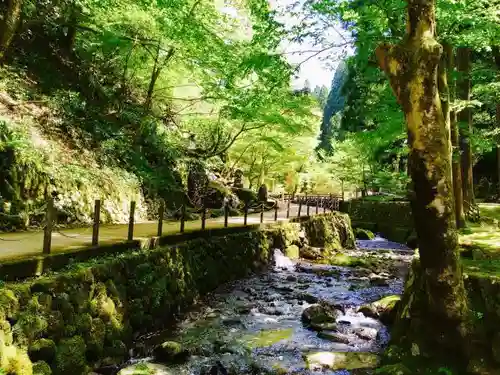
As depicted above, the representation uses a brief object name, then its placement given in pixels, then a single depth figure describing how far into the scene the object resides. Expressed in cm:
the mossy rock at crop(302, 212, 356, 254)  2023
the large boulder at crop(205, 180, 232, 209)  1916
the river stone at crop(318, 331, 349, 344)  770
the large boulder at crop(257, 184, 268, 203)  2509
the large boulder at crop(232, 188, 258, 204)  2209
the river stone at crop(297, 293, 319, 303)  1070
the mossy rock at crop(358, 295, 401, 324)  888
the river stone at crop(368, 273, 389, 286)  1318
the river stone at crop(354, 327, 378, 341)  789
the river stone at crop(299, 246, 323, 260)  1758
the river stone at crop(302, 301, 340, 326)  877
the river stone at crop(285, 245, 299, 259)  1675
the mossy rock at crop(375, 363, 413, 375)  549
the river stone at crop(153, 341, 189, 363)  643
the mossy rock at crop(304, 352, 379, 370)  640
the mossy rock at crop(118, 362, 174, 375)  567
